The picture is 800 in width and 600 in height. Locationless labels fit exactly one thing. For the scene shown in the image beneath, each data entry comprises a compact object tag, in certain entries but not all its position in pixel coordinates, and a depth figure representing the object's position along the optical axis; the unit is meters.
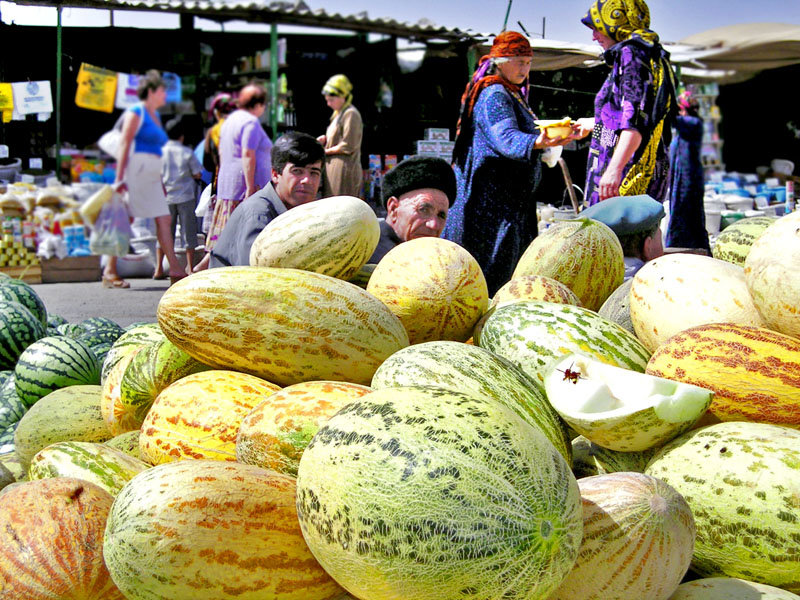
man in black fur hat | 3.47
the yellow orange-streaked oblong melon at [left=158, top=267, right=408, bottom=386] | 1.78
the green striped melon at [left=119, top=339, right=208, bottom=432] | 2.01
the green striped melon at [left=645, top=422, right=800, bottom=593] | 1.32
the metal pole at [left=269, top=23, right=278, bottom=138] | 7.64
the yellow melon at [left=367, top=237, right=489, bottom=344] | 2.03
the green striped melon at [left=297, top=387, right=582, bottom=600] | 1.13
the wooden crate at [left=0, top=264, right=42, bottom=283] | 8.98
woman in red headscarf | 4.54
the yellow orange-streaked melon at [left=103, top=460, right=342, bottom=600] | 1.26
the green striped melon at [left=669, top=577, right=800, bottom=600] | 1.29
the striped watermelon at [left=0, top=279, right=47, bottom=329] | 3.84
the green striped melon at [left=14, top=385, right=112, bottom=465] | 2.29
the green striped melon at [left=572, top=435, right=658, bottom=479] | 1.58
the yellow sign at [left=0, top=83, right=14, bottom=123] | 5.48
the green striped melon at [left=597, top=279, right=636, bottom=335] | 2.24
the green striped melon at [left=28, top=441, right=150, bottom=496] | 1.68
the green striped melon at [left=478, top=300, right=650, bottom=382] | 1.78
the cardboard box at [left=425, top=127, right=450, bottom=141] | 10.07
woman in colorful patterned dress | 4.30
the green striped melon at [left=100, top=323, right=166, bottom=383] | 2.39
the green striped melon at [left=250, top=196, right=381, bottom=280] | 2.10
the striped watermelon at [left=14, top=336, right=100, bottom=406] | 2.97
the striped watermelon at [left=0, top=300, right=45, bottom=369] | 3.58
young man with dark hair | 3.46
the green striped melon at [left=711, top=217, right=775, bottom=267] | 2.49
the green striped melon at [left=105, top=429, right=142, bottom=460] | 1.94
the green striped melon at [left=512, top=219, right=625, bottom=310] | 2.49
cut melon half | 1.46
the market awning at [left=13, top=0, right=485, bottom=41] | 4.16
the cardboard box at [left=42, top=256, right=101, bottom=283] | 9.37
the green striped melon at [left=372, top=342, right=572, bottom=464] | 1.54
